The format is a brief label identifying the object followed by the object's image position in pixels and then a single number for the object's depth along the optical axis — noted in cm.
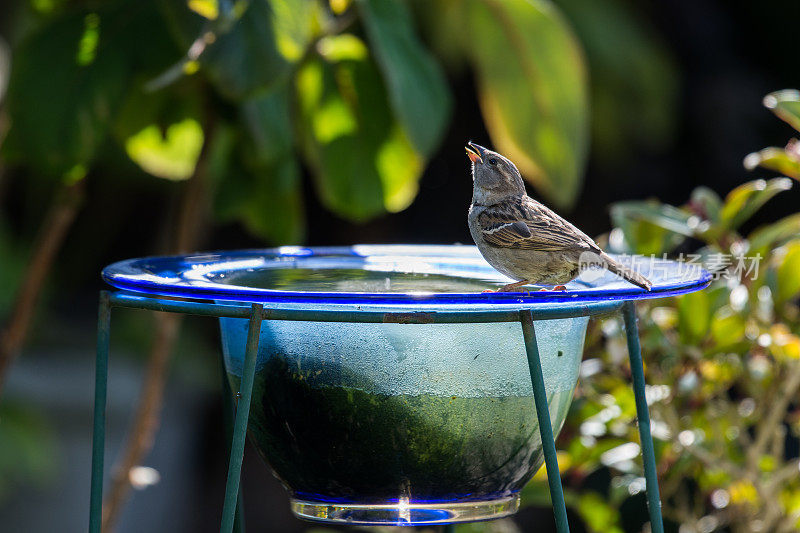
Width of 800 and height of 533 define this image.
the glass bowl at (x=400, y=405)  313
